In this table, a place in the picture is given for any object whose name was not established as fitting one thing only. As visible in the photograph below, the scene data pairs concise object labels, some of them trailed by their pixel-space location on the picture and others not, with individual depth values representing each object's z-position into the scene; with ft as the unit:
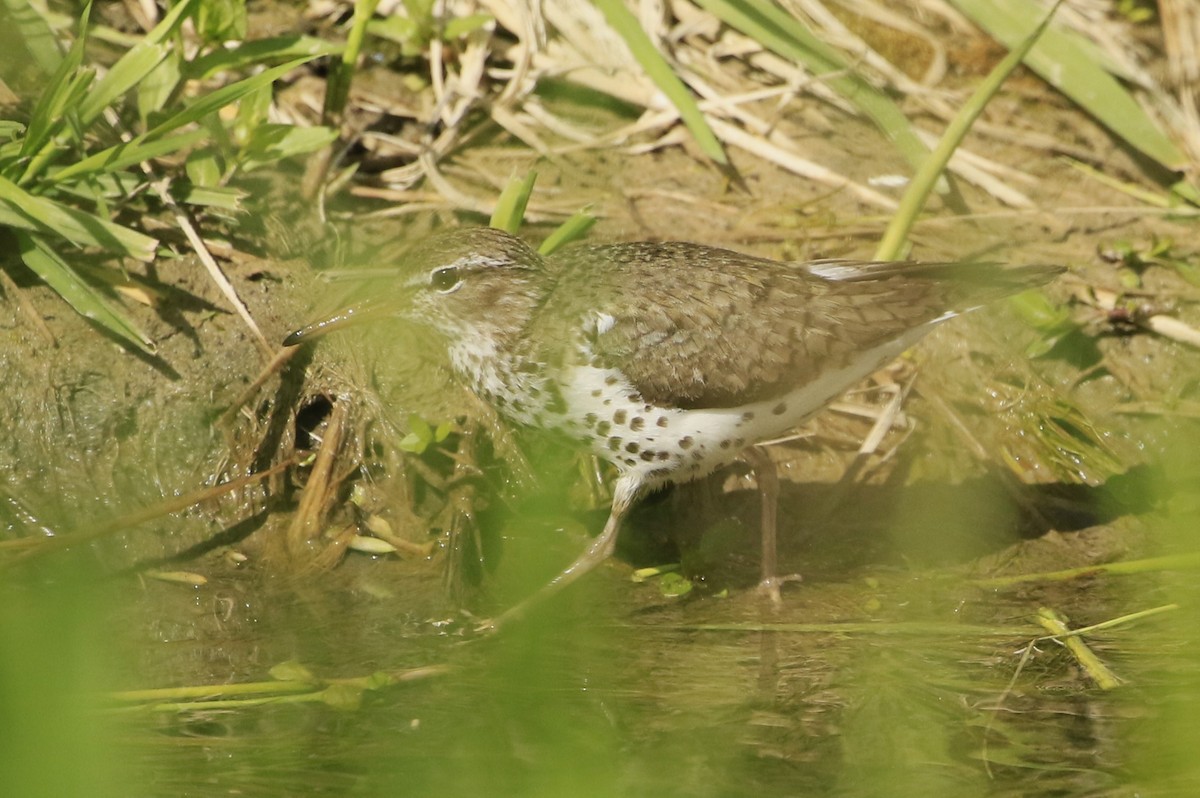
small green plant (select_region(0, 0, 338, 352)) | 37.83
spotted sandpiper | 36.04
